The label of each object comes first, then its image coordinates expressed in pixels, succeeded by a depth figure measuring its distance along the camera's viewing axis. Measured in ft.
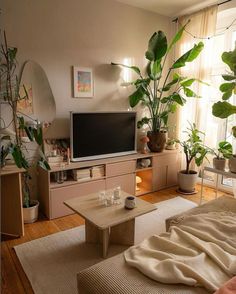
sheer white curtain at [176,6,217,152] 10.70
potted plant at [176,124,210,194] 10.68
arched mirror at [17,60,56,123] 8.73
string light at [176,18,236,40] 10.50
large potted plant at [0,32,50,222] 7.05
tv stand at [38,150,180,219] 8.70
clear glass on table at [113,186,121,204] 7.14
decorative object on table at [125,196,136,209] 6.59
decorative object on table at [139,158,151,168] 11.06
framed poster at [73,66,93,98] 9.80
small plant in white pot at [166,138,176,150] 12.28
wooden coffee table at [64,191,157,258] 6.04
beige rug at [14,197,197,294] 5.58
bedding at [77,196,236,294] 3.54
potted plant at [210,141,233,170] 8.86
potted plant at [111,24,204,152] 10.12
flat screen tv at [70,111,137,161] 9.42
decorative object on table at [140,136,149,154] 11.43
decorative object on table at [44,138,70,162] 9.28
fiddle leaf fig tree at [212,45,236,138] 8.02
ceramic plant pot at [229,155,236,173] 8.38
